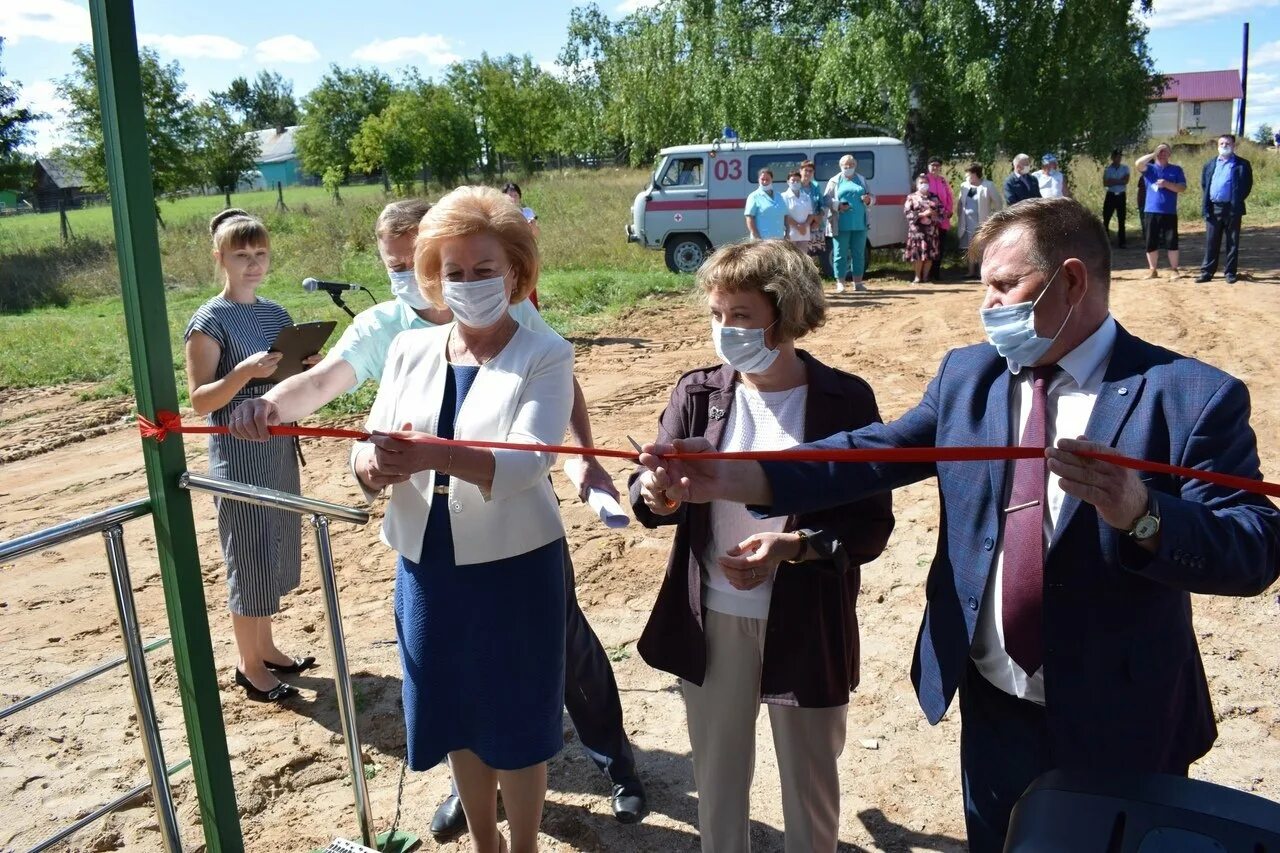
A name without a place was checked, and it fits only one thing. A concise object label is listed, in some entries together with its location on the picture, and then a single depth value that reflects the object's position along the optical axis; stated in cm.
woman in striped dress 397
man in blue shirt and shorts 1379
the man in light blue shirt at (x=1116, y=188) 1755
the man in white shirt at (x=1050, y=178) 1527
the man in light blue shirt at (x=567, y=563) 315
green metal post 226
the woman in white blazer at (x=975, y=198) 1582
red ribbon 178
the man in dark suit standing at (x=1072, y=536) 179
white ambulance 1662
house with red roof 8619
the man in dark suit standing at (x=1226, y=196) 1280
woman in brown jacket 255
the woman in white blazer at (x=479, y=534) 250
